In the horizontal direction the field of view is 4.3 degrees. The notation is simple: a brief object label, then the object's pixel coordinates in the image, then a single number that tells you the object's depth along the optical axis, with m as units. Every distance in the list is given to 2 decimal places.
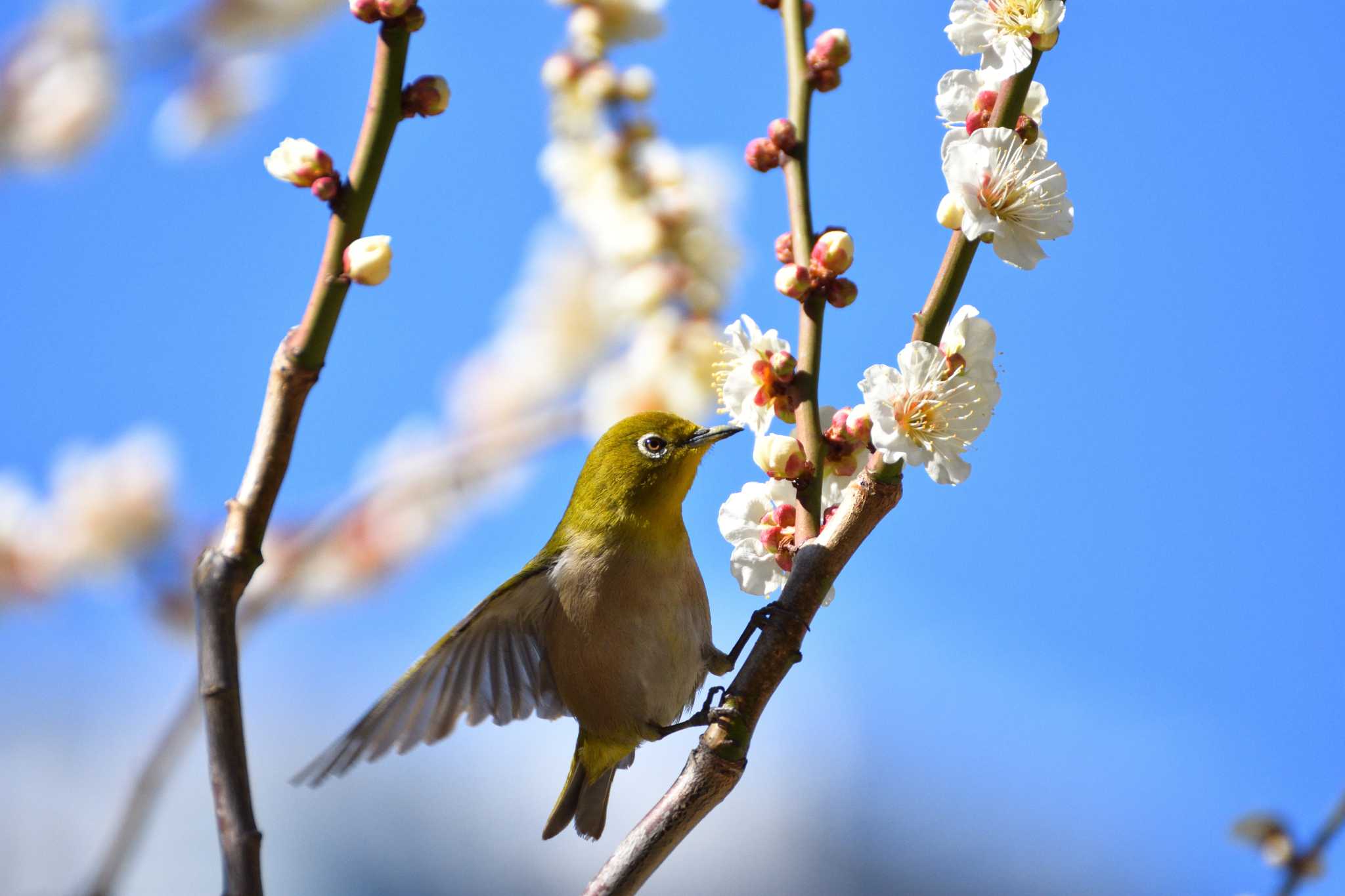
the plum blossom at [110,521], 4.28
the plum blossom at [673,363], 4.15
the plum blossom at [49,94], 4.22
